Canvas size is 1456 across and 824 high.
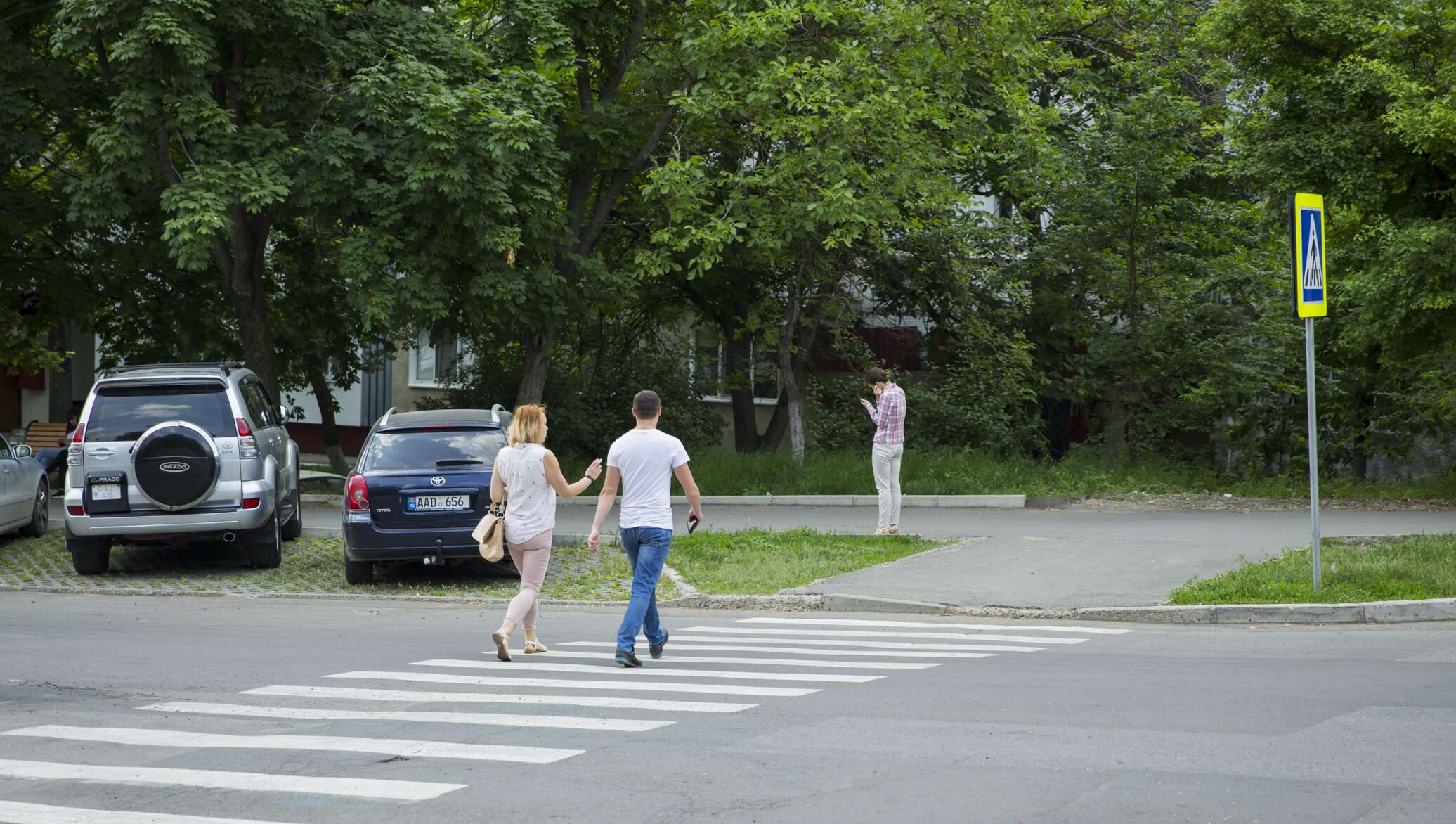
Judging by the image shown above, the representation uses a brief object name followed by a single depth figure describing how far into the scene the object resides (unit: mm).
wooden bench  30594
